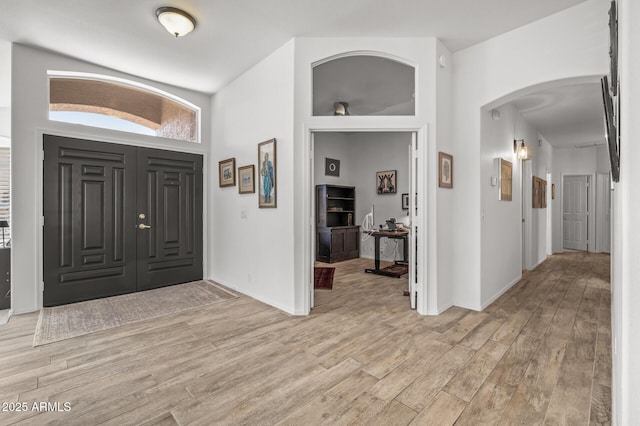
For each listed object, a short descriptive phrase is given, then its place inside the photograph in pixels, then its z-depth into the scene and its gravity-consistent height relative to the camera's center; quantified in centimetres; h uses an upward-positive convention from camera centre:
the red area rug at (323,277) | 468 -106
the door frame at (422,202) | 343 +11
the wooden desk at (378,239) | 536 -47
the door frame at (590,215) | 829 -8
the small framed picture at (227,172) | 452 +60
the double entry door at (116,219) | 380 -8
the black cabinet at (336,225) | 669 -28
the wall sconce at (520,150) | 498 +98
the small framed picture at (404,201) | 674 +23
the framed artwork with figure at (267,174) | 373 +46
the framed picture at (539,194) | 624 +38
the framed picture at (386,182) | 693 +67
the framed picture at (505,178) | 424 +47
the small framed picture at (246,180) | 411 +44
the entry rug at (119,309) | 306 -111
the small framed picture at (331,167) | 709 +104
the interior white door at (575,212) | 845 +0
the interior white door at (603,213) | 810 -3
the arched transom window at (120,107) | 389 +145
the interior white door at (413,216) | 356 -4
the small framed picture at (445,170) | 352 +48
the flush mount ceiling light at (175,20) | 288 +180
